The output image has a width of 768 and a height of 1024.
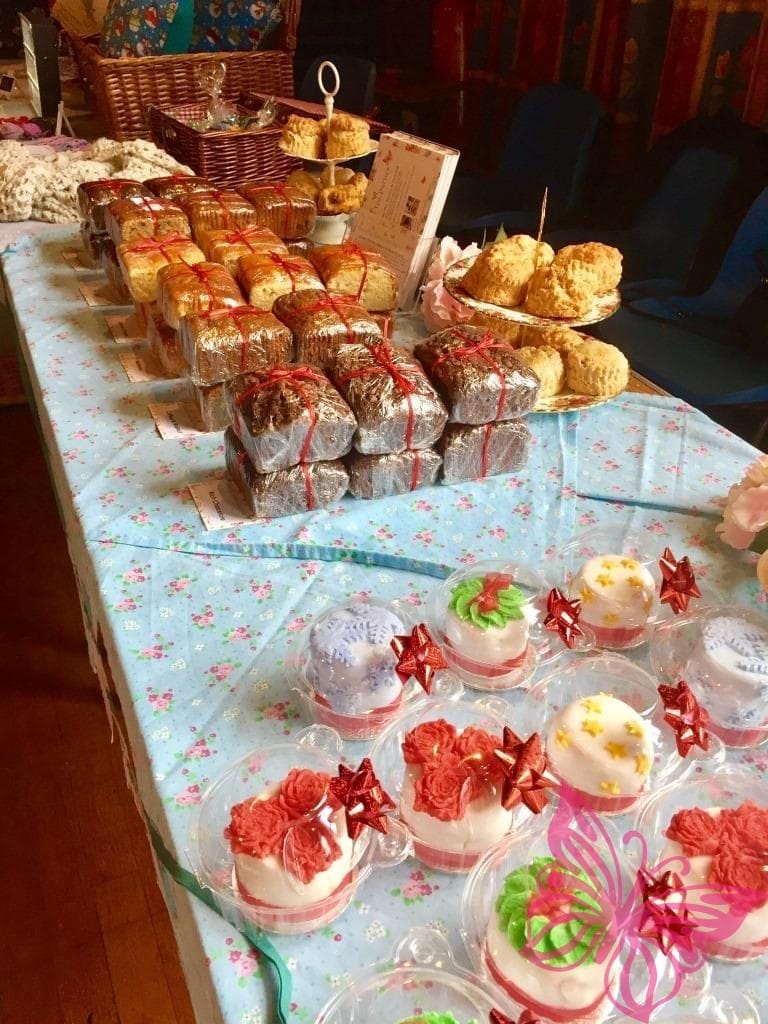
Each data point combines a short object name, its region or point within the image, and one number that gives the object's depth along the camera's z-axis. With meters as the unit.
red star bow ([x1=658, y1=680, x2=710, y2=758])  0.83
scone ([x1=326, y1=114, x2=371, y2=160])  1.98
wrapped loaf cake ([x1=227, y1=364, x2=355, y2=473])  1.13
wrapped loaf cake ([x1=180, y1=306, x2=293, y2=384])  1.34
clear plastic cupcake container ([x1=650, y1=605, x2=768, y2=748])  0.89
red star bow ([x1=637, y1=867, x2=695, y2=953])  0.63
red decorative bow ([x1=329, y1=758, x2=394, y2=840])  0.72
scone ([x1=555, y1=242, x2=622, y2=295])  1.50
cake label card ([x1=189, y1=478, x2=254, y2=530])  1.20
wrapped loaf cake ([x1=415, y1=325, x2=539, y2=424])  1.23
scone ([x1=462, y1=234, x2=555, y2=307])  1.50
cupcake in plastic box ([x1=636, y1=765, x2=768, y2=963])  0.69
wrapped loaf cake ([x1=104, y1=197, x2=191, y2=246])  1.72
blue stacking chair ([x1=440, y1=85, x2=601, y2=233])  3.11
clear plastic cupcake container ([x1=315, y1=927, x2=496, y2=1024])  0.65
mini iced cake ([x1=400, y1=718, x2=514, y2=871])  0.75
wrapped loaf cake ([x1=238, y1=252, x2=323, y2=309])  1.54
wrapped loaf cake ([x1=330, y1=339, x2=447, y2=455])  1.18
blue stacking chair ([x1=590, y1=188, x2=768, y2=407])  2.14
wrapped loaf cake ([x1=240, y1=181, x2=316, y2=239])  1.87
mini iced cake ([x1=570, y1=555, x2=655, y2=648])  1.00
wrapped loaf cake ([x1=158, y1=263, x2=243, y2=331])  1.43
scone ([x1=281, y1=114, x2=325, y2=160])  1.98
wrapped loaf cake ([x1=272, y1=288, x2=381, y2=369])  1.39
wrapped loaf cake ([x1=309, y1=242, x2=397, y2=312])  1.59
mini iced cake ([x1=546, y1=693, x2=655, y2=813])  0.81
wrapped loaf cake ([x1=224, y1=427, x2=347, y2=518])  1.19
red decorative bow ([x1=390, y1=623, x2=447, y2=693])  0.87
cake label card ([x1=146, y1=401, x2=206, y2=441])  1.41
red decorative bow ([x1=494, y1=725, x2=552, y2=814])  0.74
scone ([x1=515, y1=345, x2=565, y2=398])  1.46
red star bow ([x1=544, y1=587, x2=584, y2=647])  0.97
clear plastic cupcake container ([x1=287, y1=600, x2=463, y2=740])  0.89
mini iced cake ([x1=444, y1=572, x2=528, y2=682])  0.95
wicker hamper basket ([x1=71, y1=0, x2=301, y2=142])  2.72
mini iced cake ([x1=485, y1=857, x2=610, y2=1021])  0.64
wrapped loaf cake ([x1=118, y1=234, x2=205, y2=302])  1.59
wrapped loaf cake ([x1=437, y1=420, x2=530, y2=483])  1.27
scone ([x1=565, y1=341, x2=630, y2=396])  1.48
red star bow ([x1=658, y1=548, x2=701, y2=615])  1.01
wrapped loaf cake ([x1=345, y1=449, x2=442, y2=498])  1.24
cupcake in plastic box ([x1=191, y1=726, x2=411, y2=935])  0.71
